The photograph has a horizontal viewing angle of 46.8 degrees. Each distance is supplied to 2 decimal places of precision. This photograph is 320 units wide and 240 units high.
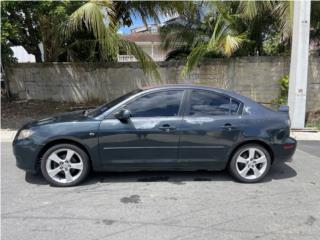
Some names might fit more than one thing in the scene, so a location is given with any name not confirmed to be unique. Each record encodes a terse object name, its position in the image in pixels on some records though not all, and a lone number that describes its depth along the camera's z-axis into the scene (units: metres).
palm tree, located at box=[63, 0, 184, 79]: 10.01
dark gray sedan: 5.25
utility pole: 9.43
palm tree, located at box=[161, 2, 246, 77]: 11.12
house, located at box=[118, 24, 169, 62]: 15.75
